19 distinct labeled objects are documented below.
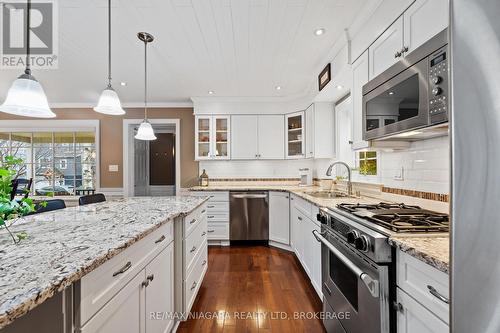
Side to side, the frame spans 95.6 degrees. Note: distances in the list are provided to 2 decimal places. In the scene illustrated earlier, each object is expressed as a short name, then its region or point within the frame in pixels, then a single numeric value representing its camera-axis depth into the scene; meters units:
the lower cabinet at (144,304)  0.83
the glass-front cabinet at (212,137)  4.04
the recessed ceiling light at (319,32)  2.10
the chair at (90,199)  2.24
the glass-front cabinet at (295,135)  3.85
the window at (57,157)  4.43
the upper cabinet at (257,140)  4.02
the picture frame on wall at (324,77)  2.57
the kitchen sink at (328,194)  2.71
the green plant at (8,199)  0.89
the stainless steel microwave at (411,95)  1.04
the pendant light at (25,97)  1.22
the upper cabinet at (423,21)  1.08
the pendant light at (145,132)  2.38
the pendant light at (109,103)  1.75
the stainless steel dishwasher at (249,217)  3.58
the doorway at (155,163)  4.71
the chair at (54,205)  1.92
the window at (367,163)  2.32
